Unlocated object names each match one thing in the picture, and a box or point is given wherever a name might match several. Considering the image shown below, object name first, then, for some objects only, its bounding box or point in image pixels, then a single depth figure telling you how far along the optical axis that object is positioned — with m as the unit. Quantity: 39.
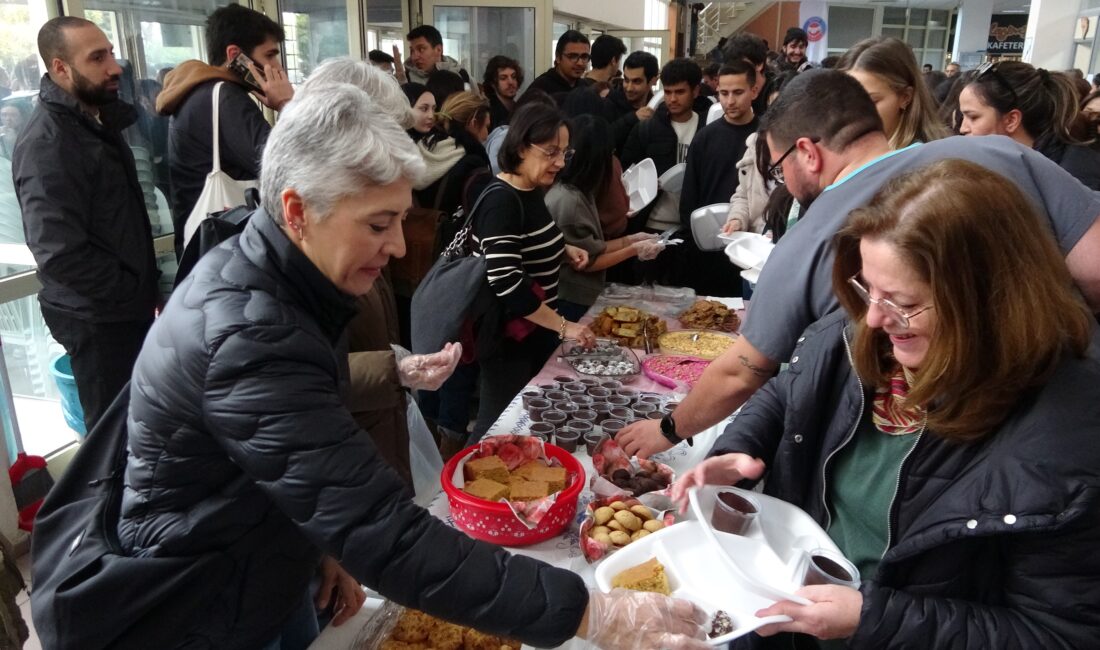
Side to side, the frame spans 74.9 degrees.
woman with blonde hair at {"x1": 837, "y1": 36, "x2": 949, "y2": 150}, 2.06
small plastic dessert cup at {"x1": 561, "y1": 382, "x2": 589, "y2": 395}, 2.07
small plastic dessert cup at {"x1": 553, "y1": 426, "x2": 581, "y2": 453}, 1.78
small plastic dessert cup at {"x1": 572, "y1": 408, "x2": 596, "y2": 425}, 1.88
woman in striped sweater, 2.33
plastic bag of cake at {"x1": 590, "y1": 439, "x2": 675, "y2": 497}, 1.55
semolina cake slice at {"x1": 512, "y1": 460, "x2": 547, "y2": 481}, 1.51
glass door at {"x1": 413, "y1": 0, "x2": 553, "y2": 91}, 6.04
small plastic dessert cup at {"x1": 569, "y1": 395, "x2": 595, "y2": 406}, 1.99
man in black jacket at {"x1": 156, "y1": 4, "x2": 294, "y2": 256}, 2.31
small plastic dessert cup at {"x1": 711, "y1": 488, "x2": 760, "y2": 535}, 1.25
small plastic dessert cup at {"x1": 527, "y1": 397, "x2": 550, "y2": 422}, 1.90
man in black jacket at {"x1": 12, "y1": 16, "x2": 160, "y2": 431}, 2.27
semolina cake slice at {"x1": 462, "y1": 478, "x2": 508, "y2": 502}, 1.42
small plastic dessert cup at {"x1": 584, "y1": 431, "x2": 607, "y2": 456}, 1.77
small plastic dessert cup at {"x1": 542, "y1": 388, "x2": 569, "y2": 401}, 2.01
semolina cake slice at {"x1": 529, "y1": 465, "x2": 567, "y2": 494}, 1.49
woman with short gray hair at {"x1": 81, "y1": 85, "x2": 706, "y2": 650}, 0.88
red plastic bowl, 1.40
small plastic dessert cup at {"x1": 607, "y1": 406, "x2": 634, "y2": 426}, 1.91
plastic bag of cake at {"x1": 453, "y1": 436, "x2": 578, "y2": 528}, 1.41
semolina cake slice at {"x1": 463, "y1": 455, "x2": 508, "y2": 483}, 1.50
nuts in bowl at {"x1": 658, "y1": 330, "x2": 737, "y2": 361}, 2.48
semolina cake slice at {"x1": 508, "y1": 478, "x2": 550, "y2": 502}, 1.43
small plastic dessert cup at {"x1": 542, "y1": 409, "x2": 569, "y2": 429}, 1.86
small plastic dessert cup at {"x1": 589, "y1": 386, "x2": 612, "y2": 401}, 2.04
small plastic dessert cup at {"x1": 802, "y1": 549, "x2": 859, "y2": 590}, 1.08
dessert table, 1.29
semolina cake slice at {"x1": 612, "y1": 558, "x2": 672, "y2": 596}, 1.19
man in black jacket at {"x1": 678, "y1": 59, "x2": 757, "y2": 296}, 3.46
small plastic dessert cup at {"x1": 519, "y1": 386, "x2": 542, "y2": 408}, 1.98
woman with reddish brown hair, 0.90
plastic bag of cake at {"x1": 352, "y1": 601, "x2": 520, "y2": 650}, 1.24
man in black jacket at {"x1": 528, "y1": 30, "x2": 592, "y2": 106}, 5.11
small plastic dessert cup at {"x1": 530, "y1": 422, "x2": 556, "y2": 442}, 1.80
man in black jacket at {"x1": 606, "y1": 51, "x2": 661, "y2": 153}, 4.80
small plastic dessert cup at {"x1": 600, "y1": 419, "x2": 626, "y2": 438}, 1.83
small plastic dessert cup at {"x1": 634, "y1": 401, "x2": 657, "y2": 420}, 1.94
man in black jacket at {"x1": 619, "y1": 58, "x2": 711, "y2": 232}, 4.05
